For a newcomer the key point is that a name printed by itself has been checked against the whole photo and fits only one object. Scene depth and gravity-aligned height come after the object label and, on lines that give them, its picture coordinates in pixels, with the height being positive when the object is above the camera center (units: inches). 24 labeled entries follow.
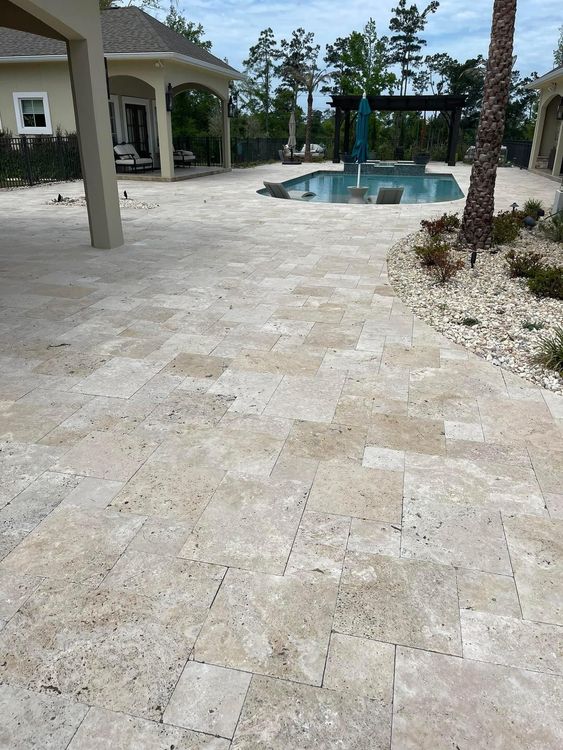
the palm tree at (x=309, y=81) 1212.5 +152.1
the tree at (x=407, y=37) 1900.8 +383.4
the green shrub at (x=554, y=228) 350.3 -44.8
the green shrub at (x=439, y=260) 274.8 -51.8
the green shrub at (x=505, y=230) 340.2 -44.1
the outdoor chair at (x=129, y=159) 788.0 -8.7
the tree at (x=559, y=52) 1649.9 +292.2
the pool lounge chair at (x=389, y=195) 581.9 -40.4
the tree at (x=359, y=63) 1515.7 +253.2
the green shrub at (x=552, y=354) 181.9 -62.5
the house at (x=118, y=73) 698.2 +100.1
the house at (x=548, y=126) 790.5 +45.3
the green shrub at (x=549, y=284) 247.6 -54.4
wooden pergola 1019.7 +86.9
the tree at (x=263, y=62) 1838.1 +286.3
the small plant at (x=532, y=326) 215.6 -62.4
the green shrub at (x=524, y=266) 271.6 -51.4
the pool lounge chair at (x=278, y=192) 616.4 -40.3
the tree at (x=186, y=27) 1477.6 +315.8
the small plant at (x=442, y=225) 371.5 -45.5
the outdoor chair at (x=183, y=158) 898.1 -7.8
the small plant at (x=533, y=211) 408.9 -39.0
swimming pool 696.2 -44.3
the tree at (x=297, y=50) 1686.8 +304.4
